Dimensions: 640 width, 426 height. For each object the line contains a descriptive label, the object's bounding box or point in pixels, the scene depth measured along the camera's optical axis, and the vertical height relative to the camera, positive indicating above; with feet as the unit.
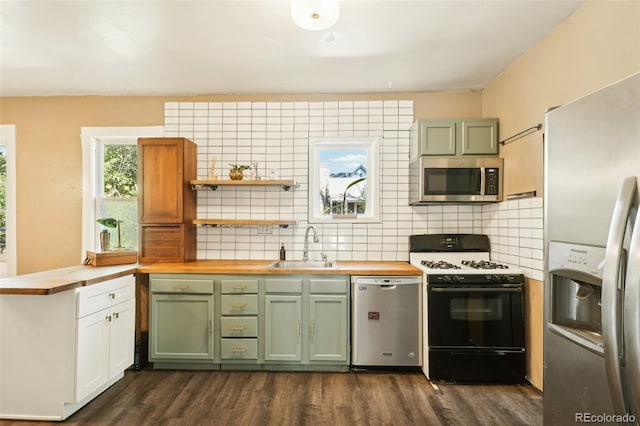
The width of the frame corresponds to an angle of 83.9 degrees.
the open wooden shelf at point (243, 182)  11.16 +0.93
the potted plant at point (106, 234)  10.92 -0.71
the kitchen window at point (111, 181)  12.15 +1.05
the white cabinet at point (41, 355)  7.45 -3.04
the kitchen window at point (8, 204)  12.21 +0.22
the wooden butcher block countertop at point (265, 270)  9.77 -1.61
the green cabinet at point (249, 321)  9.83 -3.05
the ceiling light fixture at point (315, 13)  6.08 +3.51
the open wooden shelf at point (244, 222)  11.17 -0.32
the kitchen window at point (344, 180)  11.97 +1.11
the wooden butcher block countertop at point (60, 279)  7.13 -1.56
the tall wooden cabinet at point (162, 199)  11.13 +0.39
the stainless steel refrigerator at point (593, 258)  2.97 -0.42
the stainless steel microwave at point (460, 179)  10.48 +1.00
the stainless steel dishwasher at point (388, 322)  9.66 -2.99
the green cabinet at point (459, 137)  10.74 +2.30
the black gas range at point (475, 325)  9.12 -2.90
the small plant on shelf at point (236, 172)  11.37 +1.27
